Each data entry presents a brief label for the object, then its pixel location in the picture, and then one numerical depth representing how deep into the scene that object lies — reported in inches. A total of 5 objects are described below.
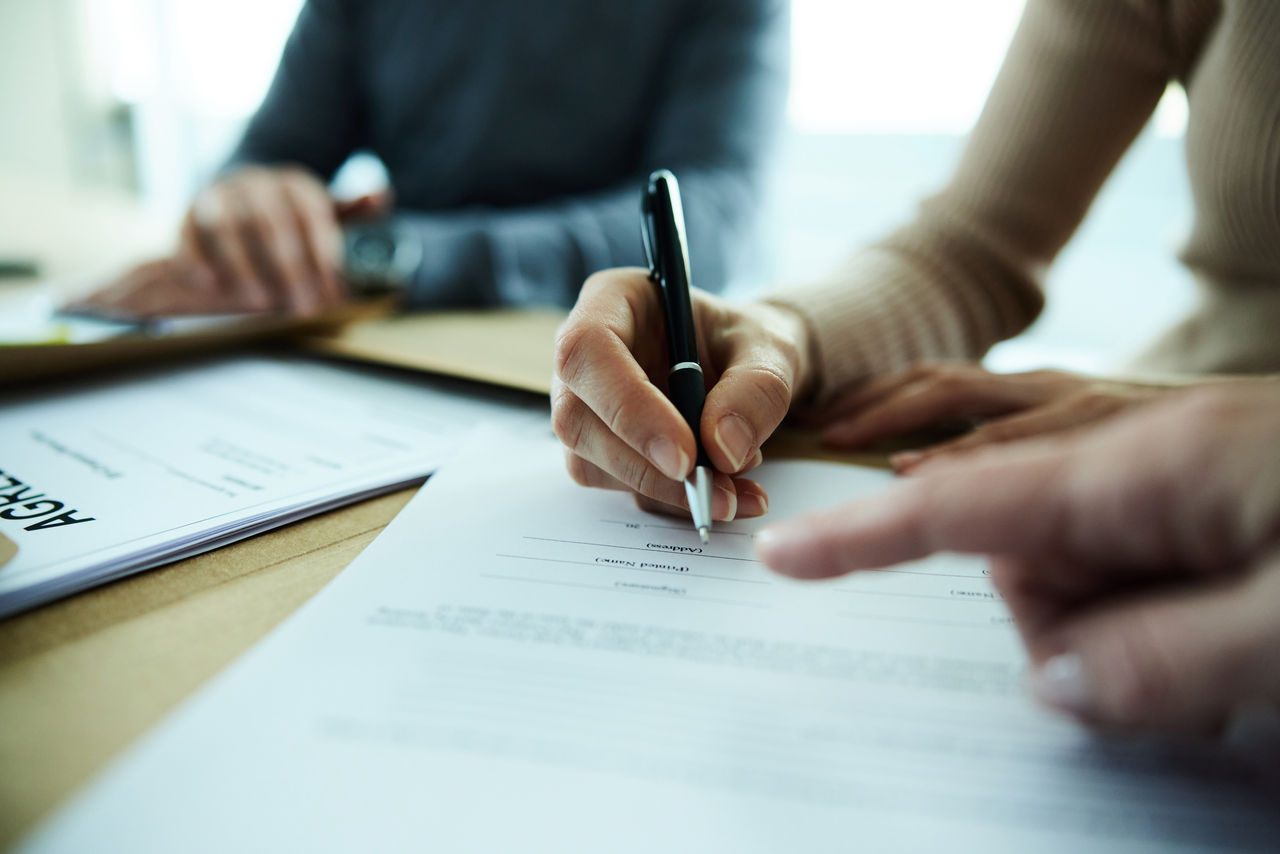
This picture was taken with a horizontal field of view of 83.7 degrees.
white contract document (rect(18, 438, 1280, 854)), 7.2
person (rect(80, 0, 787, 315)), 29.1
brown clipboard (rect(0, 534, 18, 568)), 10.9
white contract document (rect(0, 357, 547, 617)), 11.9
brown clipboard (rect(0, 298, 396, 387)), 20.0
